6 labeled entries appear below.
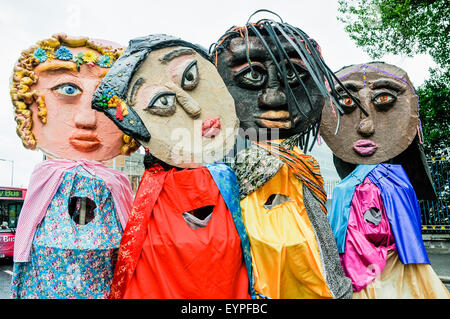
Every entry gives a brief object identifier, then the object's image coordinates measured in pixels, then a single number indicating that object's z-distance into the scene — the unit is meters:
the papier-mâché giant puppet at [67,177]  2.12
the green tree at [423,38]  7.42
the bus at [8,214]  8.67
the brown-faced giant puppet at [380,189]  2.79
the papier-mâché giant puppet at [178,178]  1.95
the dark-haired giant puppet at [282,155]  2.18
